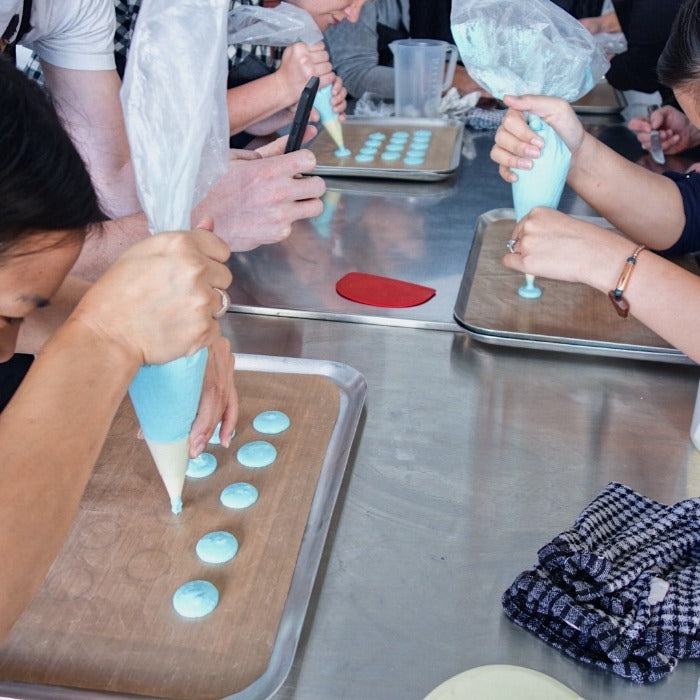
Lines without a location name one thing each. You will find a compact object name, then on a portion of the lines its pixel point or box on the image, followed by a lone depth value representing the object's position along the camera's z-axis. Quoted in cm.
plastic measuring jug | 191
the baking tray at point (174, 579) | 64
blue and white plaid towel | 65
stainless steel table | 67
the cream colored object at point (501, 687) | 60
